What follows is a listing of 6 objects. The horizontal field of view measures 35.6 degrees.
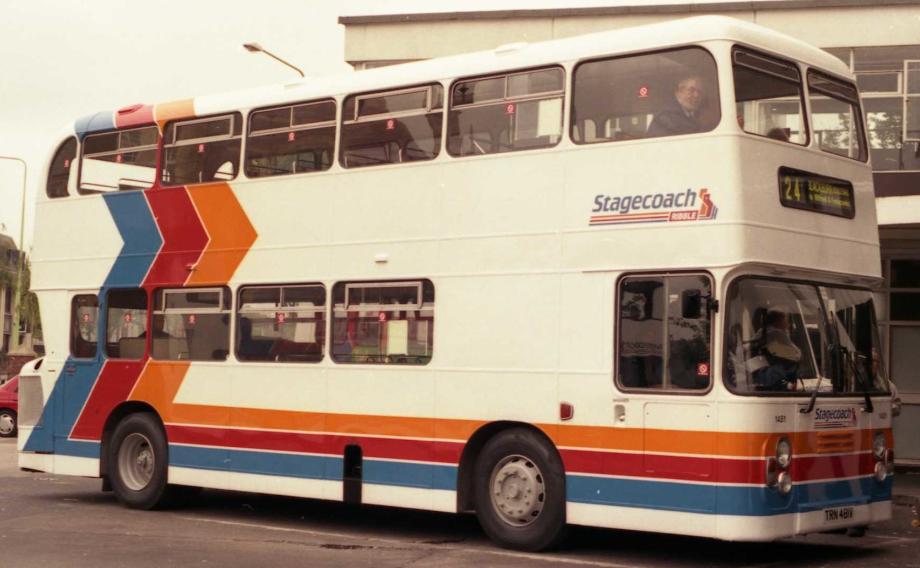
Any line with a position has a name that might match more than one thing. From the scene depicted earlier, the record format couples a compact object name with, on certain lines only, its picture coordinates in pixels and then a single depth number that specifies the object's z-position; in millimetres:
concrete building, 22609
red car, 29219
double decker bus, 11250
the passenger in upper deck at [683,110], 11391
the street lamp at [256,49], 24578
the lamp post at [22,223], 50431
